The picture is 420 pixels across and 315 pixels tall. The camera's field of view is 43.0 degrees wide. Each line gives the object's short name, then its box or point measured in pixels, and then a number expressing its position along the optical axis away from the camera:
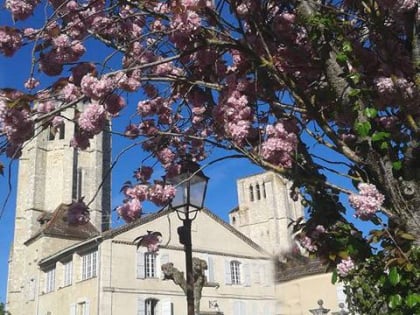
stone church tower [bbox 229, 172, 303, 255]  71.31
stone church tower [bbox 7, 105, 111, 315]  39.56
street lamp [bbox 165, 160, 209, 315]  5.84
